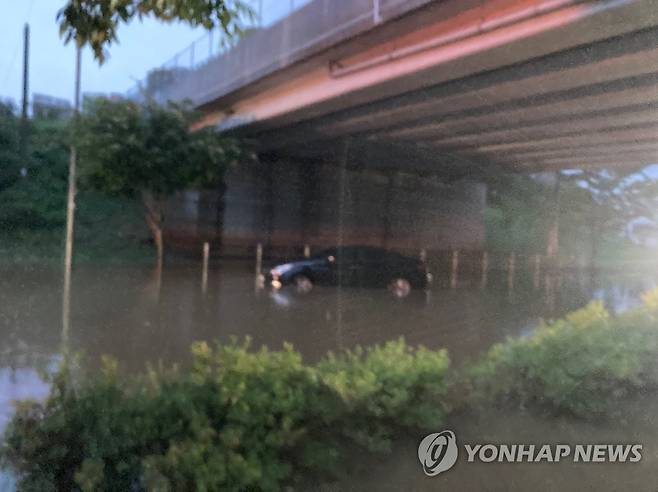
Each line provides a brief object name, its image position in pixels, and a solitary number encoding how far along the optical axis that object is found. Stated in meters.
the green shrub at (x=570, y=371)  5.42
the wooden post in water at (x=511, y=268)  24.49
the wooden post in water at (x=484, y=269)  23.69
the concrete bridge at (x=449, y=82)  12.60
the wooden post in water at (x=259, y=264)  22.36
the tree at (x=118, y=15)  4.35
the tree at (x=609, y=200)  20.88
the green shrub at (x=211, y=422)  3.74
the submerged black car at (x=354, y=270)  19.50
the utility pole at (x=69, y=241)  12.68
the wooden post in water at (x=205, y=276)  18.44
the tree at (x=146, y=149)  22.88
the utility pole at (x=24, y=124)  28.33
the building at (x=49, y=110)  33.72
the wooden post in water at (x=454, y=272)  23.36
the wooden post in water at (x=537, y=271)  24.97
